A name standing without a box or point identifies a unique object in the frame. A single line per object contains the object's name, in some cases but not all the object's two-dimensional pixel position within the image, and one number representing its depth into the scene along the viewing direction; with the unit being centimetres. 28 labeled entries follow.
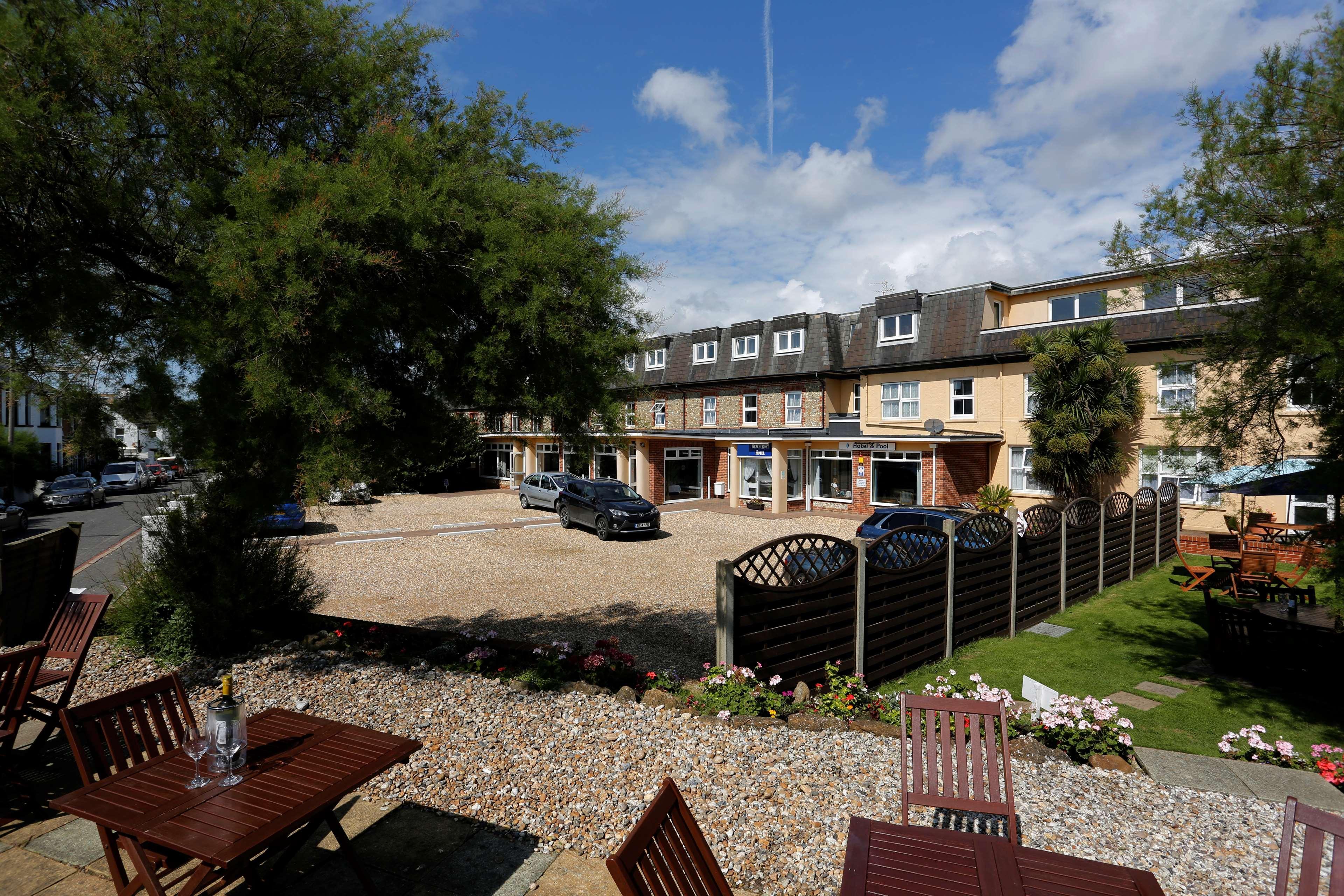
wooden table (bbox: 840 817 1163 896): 243
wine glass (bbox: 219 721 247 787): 291
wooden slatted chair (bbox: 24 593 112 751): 438
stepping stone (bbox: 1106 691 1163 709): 711
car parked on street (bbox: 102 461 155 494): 3325
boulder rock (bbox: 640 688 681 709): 536
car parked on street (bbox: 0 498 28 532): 1906
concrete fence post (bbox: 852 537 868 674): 693
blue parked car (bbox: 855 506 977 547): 1372
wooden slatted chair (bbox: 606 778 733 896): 204
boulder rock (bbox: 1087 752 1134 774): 468
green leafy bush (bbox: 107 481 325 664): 636
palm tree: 1848
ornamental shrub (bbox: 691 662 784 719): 523
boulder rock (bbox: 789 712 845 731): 509
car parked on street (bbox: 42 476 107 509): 2669
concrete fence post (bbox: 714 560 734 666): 580
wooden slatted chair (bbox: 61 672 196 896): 282
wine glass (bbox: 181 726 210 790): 288
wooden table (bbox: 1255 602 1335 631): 768
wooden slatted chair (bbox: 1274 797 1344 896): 233
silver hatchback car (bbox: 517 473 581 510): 2464
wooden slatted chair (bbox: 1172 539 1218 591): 1200
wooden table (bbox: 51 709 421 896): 250
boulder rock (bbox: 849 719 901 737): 507
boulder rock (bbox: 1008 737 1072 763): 480
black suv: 1855
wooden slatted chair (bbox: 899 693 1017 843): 362
